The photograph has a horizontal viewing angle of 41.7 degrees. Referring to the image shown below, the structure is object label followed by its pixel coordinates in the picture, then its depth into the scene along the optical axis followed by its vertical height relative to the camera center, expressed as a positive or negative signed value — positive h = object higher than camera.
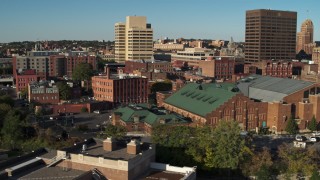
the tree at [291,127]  79.31 -13.95
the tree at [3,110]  75.86 -11.01
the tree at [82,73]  141.50 -7.32
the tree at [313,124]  82.00 -13.92
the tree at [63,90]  112.38 -10.59
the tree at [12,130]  66.81 -12.85
